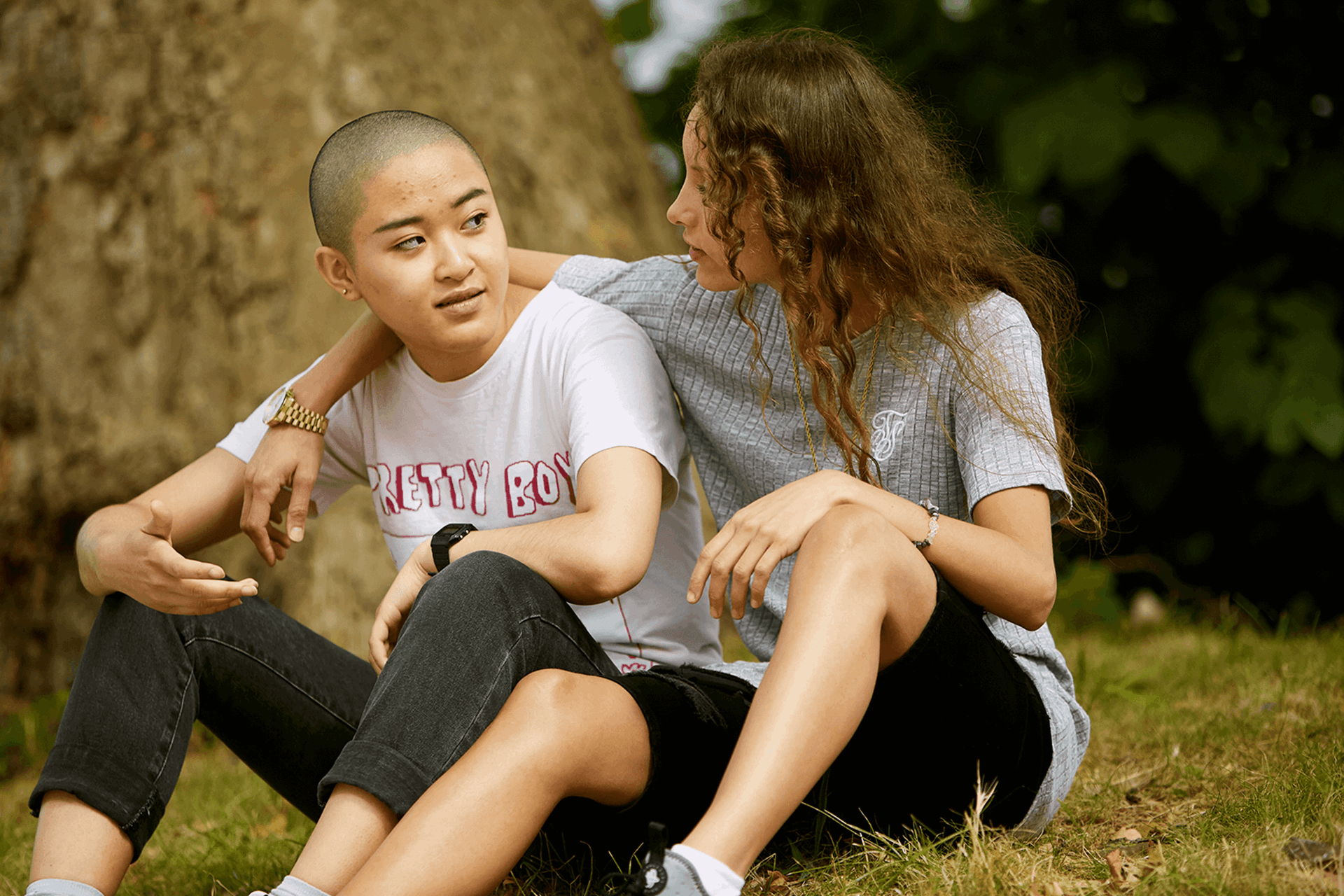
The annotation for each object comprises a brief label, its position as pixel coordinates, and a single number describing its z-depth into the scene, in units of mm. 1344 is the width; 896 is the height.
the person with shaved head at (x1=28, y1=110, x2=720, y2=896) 5529
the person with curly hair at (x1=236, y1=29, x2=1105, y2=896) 5425
